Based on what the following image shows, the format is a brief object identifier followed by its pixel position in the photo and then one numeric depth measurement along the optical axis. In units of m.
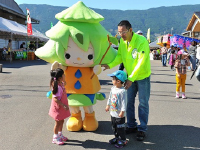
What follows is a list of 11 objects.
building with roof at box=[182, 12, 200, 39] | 21.12
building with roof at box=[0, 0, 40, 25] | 30.02
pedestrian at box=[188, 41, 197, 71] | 13.28
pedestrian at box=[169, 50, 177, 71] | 13.42
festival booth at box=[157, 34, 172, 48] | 23.84
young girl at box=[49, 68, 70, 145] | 3.45
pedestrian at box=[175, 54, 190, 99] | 6.87
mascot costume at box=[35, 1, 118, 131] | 3.85
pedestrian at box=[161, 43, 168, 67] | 17.03
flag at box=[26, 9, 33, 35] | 20.02
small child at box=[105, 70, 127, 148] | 3.43
